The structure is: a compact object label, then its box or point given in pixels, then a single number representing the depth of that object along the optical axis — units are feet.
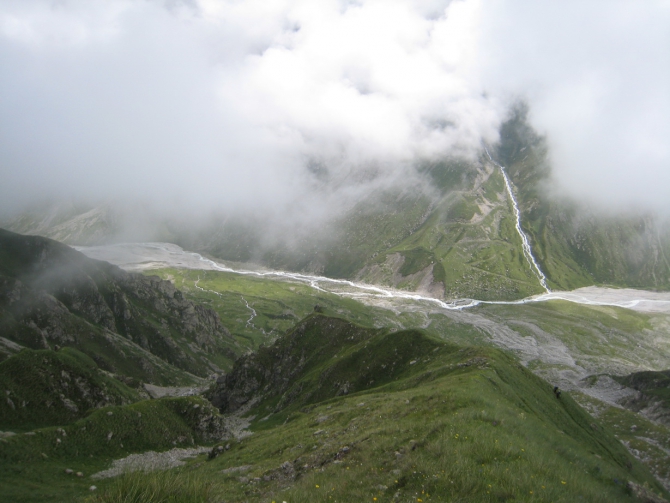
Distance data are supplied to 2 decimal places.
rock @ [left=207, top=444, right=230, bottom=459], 158.30
